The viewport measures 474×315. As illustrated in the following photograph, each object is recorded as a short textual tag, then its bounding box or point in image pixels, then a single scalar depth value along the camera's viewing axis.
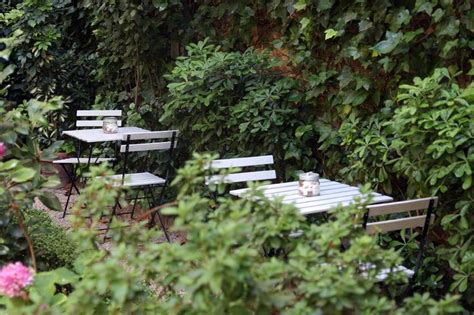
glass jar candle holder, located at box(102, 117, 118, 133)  5.81
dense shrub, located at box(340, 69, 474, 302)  3.46
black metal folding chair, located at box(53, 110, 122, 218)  6.37
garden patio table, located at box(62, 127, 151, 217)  5.58
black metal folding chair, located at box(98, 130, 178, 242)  5.22
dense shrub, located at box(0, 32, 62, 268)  2.98
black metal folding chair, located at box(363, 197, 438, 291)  3.11
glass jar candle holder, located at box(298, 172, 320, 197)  3.74
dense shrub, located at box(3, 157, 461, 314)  1.99
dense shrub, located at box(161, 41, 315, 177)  4.81
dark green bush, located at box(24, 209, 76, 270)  3.49
